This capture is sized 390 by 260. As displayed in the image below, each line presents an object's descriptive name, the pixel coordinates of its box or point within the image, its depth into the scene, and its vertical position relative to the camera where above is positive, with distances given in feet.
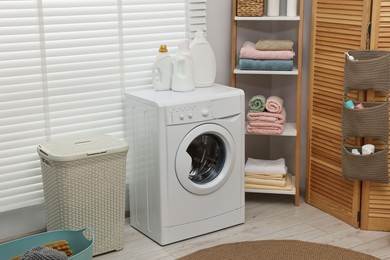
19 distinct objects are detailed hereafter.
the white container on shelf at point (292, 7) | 12.82 -0.07
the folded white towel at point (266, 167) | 13.34 -3.39
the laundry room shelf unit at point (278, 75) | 13.01 -1.53
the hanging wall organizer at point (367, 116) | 11.32 -2.00
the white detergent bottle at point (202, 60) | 12.34 -1.08
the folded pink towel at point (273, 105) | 13.14 -2.06
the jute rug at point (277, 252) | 11.07 -4.32
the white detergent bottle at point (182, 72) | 11.93 -1.26
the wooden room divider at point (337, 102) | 11.52 -1.93
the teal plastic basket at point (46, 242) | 10.02 -3.75
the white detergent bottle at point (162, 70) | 12.04 -1.23
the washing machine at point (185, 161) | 11.32 -2.88
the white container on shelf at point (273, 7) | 12.96 -0.07
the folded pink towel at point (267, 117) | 13.10 -2.31
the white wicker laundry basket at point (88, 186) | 10.66 -3.07
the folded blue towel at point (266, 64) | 12.87 -1.22
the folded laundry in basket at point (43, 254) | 9.01 -3.51
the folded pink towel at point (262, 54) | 12.83 -1.00
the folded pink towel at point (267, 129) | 13.12 -2.56
